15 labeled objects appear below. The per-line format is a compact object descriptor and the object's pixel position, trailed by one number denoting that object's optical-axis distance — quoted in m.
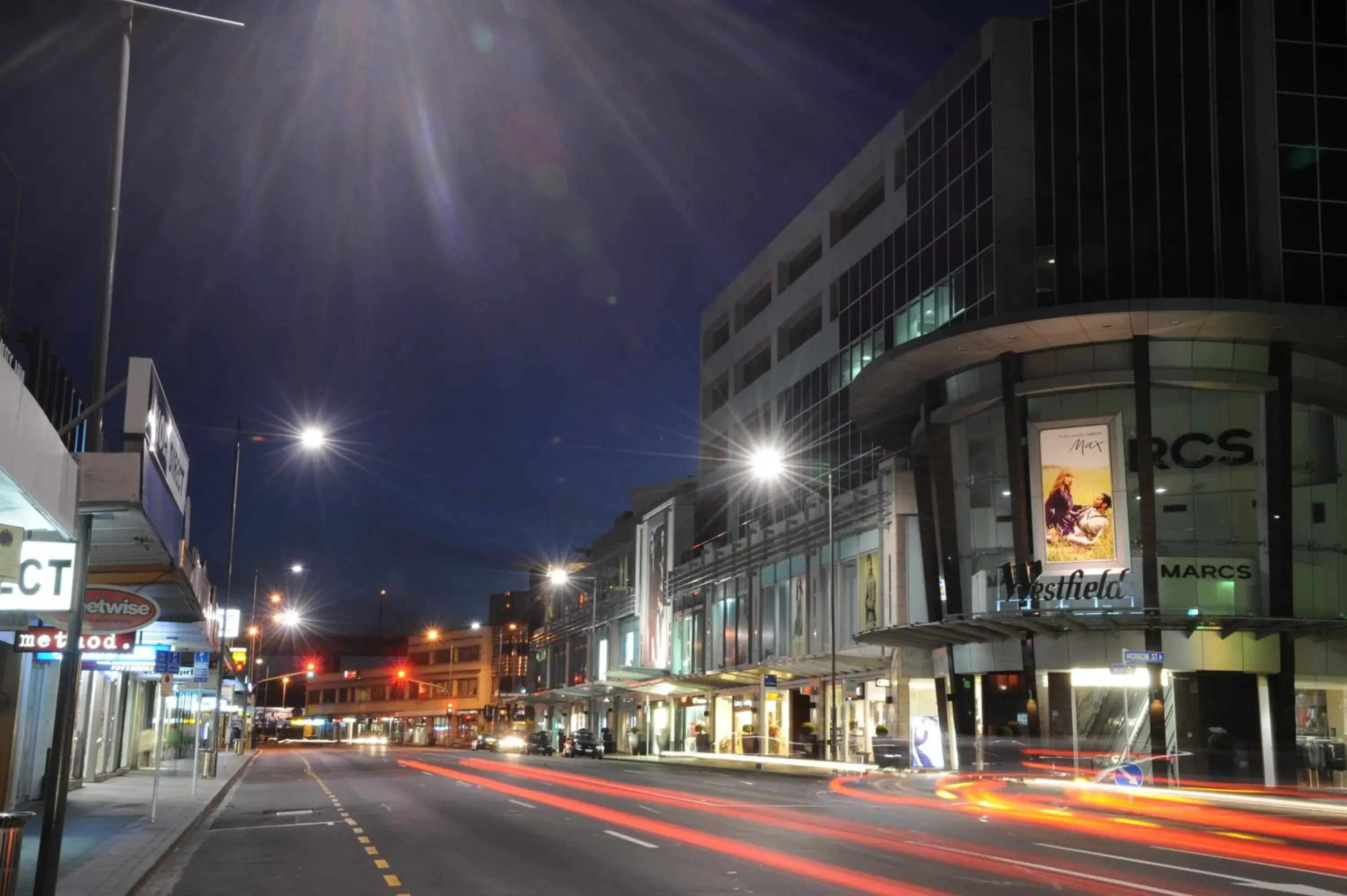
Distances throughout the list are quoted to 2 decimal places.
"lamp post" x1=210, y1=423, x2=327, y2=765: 28.81
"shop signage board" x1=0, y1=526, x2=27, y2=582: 10.88
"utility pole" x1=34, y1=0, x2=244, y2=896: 11.93
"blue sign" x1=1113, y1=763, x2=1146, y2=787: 36.59
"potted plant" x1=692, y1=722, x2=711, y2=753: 75.71
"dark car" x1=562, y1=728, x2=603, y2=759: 74.44
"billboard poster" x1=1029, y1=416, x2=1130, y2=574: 42.91
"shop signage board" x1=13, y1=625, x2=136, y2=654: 16.08
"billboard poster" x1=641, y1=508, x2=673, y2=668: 83.62
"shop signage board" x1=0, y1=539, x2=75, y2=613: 12.54
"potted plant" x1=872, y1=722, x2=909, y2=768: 48.53
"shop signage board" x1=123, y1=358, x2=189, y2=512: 13.15
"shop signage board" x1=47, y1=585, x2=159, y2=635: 16.41
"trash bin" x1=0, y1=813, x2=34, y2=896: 10.48
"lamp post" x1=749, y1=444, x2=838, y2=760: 49.12
